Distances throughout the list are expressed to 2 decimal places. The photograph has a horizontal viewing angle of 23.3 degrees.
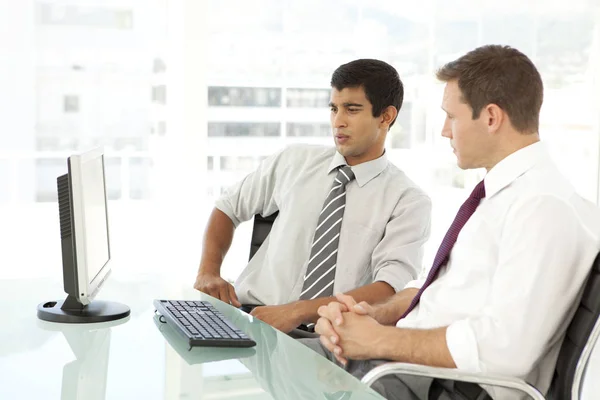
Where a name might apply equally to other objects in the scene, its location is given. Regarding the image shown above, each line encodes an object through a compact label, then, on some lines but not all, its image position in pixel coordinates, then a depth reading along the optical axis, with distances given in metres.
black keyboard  2.57
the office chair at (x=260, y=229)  3.44
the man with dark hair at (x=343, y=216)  3.24
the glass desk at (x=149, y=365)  2.35
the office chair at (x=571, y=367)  2.48
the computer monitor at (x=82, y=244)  2.68
